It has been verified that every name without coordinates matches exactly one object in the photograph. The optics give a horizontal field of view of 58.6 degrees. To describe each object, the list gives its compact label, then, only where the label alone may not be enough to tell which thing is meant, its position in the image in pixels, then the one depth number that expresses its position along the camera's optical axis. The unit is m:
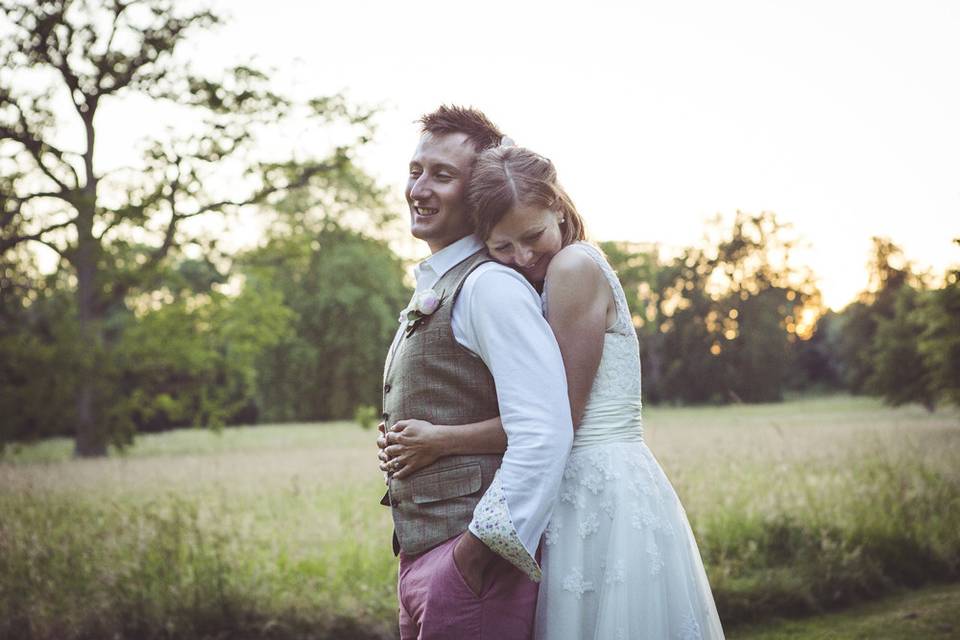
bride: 2.36
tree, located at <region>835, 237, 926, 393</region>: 35.91
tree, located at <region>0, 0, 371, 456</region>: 16.56
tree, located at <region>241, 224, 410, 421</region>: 35.53
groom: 2.12
